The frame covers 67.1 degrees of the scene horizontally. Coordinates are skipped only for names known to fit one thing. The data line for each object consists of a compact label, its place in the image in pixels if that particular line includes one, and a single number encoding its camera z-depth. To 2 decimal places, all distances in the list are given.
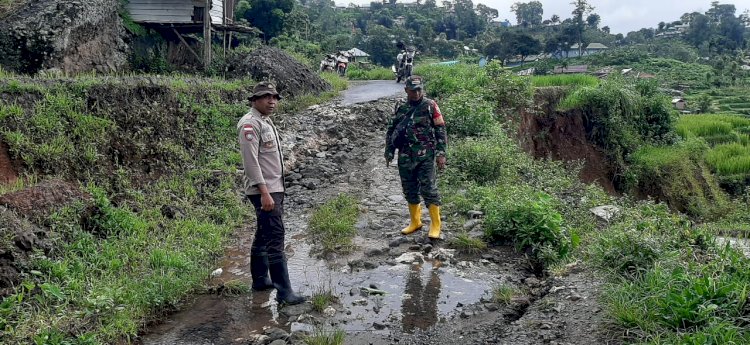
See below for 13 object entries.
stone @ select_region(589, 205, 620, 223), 6.93
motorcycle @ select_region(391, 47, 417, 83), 17.92
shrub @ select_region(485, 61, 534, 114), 13.77
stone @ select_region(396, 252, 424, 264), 5.50
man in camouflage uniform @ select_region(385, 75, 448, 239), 5.83
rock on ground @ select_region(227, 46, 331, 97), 13.20
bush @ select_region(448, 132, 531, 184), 8.39
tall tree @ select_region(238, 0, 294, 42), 23.75
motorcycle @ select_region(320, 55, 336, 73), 22.31
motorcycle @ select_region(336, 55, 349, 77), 22.91
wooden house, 15.08
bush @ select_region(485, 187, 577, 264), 5.50
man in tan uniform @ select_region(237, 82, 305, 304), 4.35
